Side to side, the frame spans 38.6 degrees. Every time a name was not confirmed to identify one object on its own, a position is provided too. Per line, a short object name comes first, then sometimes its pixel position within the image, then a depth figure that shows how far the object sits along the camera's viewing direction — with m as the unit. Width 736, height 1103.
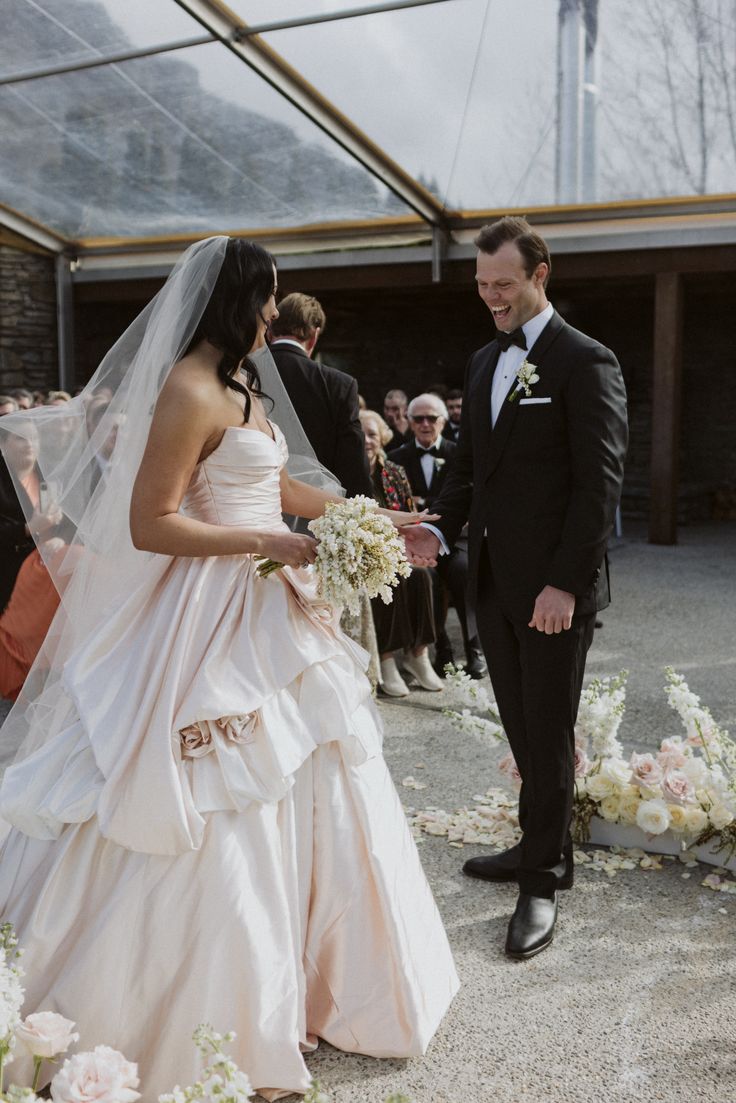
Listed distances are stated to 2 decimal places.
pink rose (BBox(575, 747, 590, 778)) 3.60
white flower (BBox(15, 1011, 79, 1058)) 1.77
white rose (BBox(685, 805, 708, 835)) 3.51
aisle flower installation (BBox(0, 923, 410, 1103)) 1.57
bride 2.29
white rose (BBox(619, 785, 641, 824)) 3.62
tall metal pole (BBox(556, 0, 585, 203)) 7.95
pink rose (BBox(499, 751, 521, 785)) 3.70
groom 2.86
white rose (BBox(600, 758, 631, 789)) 3.61
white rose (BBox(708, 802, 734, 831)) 3.47
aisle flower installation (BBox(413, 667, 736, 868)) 3.52
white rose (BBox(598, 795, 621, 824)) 3.65
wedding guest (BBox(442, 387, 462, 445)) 9.27
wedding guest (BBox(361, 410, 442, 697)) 5.83
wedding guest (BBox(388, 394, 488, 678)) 6.34
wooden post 10.80
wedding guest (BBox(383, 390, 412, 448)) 9.35
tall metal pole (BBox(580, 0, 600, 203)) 7.95
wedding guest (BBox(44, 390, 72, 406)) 7.33
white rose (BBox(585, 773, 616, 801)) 3.65
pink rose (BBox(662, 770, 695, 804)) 3.50
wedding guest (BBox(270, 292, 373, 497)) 4.93
